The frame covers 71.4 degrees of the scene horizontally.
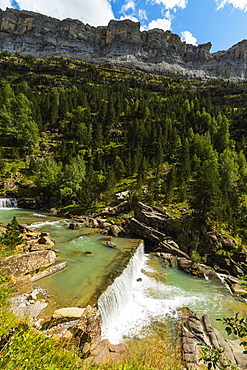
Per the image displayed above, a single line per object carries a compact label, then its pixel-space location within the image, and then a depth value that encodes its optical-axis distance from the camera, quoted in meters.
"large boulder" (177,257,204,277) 24.26
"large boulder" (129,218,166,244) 33.22
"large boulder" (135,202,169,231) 35.56
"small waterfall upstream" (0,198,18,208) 50.04
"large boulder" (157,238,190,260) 28.86
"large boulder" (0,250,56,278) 12.95
